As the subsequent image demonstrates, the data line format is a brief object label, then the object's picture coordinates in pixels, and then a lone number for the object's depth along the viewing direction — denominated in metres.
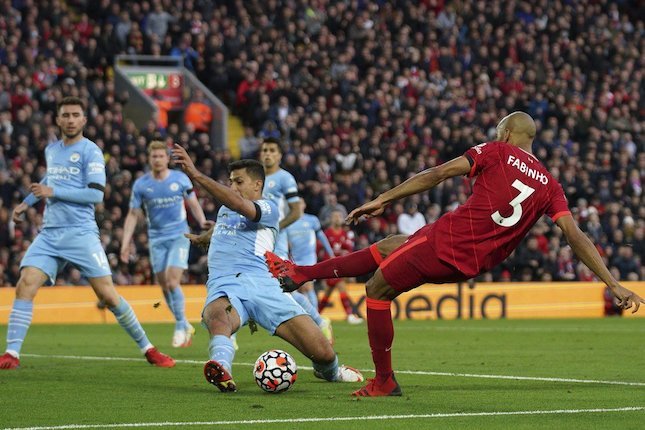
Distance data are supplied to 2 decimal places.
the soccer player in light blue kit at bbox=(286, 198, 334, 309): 20.16
